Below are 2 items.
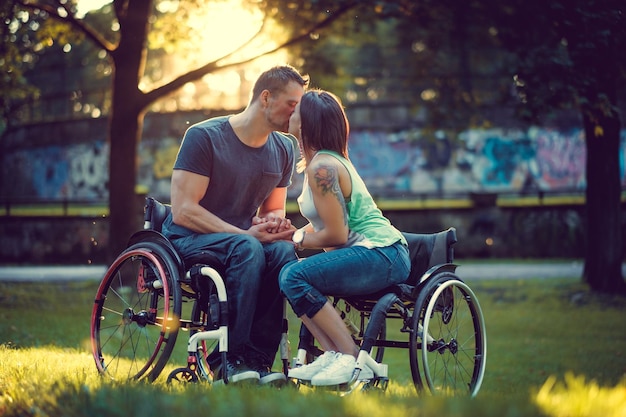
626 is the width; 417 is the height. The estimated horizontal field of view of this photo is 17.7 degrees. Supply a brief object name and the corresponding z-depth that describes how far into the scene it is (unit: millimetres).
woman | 10602
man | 11102
